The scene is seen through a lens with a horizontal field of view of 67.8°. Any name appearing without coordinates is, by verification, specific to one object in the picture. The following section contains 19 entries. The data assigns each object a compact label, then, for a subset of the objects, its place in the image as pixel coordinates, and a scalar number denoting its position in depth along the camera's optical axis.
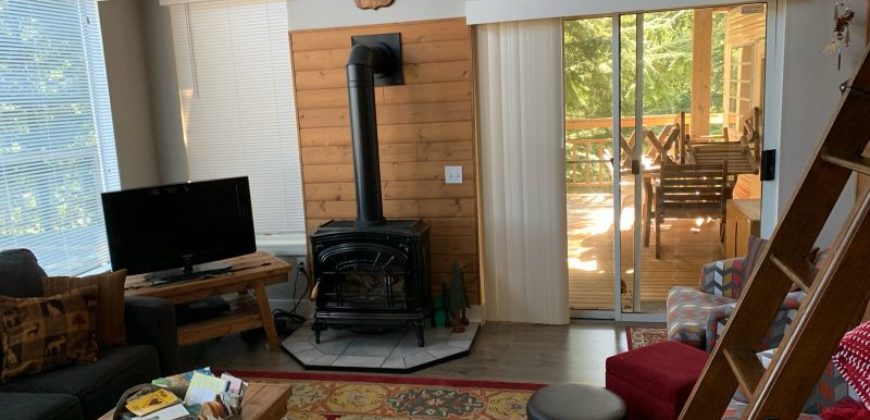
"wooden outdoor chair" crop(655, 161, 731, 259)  4.17
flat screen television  3.64
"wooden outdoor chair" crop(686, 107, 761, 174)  3.97
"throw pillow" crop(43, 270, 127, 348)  3.03
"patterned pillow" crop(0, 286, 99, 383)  2.73
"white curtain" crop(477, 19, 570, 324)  4.01
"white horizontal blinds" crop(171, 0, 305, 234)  4.43
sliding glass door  3.97
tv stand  3.69
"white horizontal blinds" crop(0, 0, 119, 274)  3.44
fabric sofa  2.54
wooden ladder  1.07
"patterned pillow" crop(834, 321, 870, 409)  1.06
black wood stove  3.83
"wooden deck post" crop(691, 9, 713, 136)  3.95
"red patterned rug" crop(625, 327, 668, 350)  3.92
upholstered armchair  2.84
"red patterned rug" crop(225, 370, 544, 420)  3.17
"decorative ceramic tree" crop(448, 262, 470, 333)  4.05
